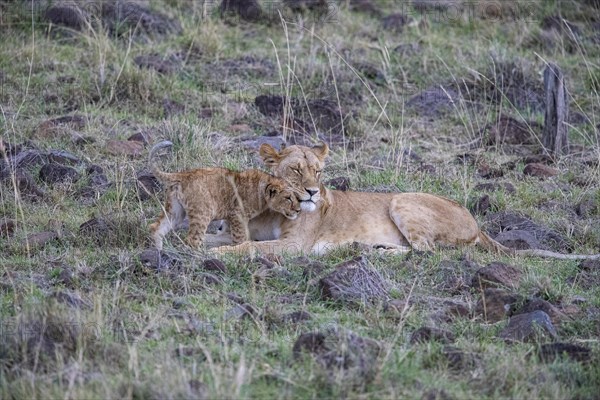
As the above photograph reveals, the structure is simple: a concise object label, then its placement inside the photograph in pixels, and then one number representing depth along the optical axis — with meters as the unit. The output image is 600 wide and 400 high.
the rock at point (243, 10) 29.81
